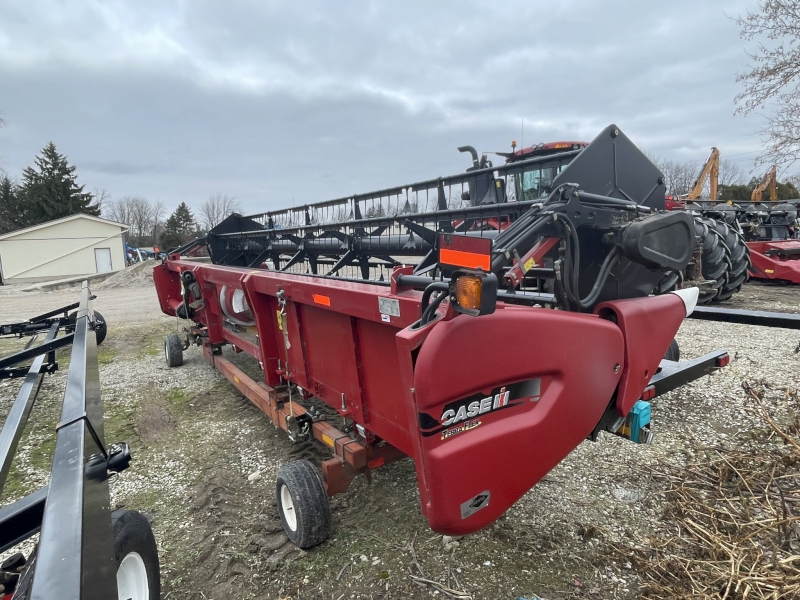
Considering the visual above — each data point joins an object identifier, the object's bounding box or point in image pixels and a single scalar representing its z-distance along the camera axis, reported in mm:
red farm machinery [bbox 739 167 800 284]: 9914
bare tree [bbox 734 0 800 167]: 12133
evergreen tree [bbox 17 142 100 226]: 36219
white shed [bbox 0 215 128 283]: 26984
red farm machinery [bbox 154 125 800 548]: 1688
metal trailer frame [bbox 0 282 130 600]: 809
